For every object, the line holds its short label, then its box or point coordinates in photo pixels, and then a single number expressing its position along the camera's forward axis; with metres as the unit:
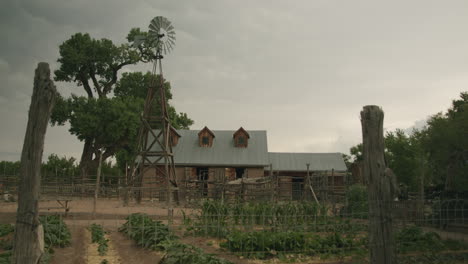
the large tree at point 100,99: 37.85
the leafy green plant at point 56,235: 10.95
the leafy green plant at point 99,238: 10.91
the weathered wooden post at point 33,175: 6.19
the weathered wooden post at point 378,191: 6.38
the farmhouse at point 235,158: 35.53
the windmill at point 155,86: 25.58
